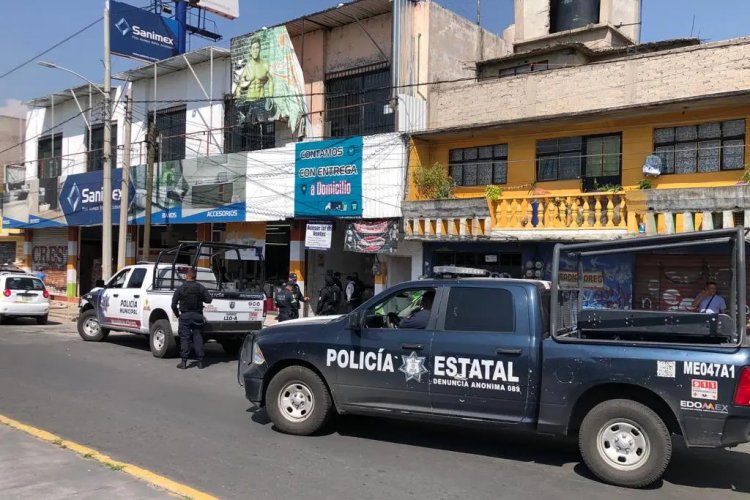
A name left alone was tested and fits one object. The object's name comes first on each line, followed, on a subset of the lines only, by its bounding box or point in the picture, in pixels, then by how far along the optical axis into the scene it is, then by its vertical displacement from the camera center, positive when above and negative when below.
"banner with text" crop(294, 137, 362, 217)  18.09 +2.22
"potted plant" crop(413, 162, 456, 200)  17.03 +1.97
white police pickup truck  11.86 -1.09
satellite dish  14.29 +2.13
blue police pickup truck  5.00 -0.95
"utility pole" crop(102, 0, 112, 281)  19.23 +2.83
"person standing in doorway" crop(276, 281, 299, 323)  14.43 -1.11
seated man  6.14 -0.58
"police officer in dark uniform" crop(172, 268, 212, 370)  10.72 -1.03
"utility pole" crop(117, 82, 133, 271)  19.02 +1.66
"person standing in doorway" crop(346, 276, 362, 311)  18.39 -1.12
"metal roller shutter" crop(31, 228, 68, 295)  30.34 -0.36
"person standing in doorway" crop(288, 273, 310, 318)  14.80 -0.85
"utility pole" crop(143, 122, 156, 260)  19.55 +2.31
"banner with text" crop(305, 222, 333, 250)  17.42 +0.48
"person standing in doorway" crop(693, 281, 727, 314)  9.96 -0.62
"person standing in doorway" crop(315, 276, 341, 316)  14.94 -1.04
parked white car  17.52 -1.36
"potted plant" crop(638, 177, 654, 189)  14.29 +1.71
